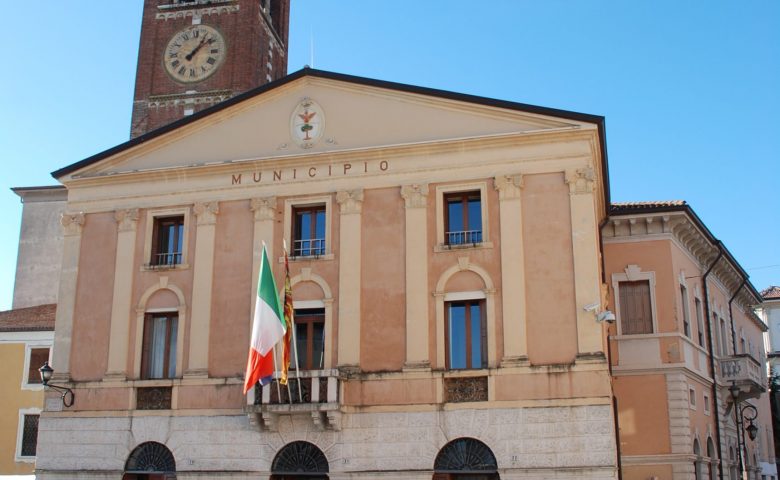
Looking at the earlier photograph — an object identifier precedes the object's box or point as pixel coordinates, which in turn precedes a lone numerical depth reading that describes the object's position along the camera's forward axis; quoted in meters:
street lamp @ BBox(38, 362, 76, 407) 24.58
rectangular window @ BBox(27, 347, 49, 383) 33.81
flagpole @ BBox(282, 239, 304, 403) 21.95
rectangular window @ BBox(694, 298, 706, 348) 29.06
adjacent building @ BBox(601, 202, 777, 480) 25.73
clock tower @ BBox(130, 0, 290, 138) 42.75
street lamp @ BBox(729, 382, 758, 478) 25.89
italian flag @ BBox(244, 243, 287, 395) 21.52
